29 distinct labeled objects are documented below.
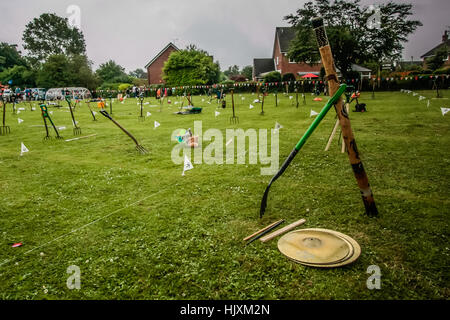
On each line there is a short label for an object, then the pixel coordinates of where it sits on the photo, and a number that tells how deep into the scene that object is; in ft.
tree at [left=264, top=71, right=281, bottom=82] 151.12
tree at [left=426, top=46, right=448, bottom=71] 181.60
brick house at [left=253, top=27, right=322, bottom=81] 186.91
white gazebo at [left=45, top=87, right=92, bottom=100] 144.30
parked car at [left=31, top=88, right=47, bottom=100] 151.21
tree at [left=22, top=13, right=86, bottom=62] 237.66
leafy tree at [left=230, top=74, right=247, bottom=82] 212.76
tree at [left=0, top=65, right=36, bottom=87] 190.80
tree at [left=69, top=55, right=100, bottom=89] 173.78
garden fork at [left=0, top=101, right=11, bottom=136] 48.96
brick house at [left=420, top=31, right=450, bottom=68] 217.97
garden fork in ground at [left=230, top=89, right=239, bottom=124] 50.62
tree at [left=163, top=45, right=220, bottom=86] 163.43
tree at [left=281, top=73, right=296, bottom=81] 148.87
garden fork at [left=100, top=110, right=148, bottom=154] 31.97
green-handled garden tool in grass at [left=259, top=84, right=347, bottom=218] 12.22
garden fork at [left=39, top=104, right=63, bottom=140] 37.85
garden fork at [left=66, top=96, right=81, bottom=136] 46.51
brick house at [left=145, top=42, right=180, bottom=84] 203.31
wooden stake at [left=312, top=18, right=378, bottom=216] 12.53
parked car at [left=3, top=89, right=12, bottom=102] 115.05
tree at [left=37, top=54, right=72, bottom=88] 170.91
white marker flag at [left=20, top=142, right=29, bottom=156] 32.19
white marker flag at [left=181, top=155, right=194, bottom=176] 21.15
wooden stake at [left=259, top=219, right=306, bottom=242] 13.17
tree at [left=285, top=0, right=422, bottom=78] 115.03
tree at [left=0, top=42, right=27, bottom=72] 237.66
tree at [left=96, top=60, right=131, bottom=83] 224.20
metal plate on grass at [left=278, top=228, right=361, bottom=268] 11.18
